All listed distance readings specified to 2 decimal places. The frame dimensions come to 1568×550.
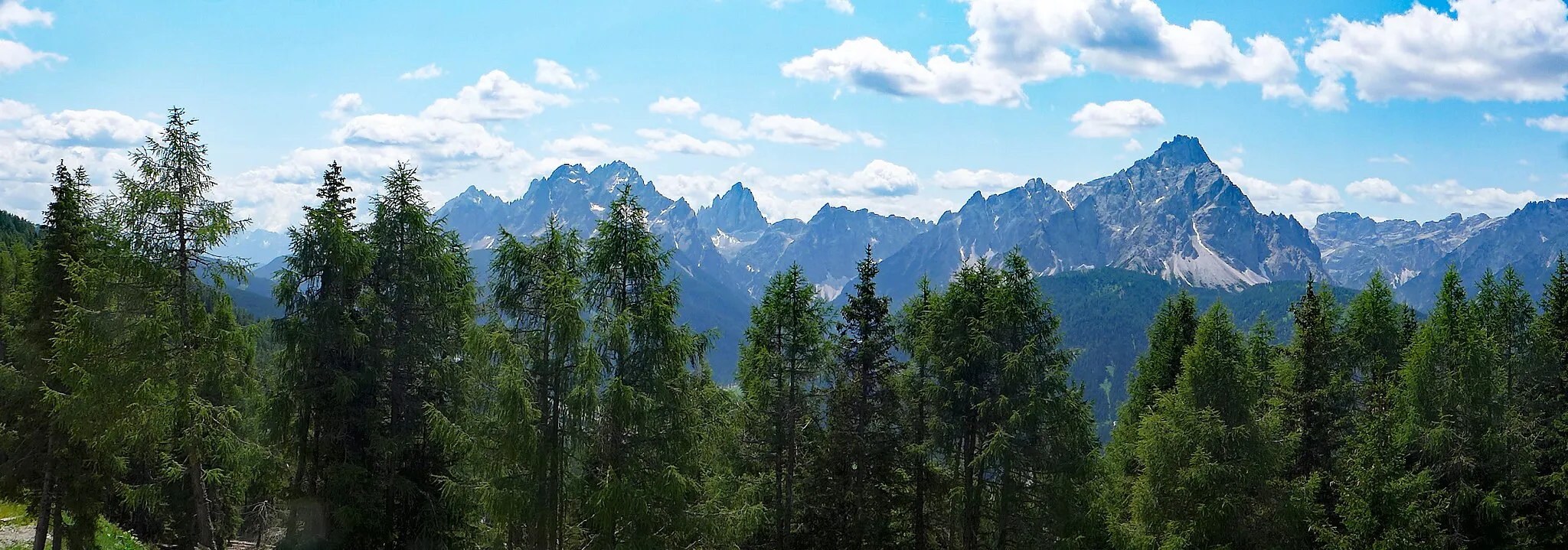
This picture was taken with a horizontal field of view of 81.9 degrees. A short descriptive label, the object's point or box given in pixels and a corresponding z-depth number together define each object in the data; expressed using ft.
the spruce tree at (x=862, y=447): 89.61
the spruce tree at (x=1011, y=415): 87.81
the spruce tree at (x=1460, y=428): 87.35
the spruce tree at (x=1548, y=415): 87.71
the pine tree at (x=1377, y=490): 83.35
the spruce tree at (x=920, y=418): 91.81
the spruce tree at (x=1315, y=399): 94.27
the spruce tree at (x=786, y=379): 88.38
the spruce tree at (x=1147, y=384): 105.09
